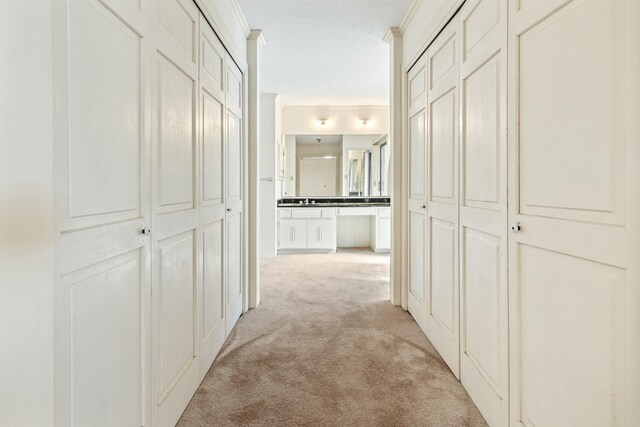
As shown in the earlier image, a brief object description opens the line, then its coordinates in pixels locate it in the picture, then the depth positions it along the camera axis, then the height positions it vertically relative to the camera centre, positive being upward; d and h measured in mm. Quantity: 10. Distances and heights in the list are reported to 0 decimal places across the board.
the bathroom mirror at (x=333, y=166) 5984 +700
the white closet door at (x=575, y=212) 824 -17
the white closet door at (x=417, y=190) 2471 +127
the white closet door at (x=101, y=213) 806 -16
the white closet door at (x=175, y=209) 1297 -7
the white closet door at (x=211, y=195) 1829 +66
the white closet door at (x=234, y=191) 2357 +112
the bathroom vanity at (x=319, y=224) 5562 -271
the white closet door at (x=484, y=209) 1357 -11
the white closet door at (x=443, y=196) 1896 +61
